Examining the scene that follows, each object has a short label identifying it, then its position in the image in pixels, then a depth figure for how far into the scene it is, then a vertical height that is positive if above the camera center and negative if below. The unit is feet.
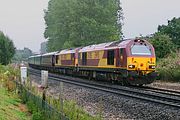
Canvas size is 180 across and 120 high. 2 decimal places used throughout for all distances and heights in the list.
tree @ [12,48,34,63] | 576.77 +21.76
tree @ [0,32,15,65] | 195.00 +7.80
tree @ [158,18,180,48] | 158.71 +14.38
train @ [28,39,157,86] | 82.69 +1.08
